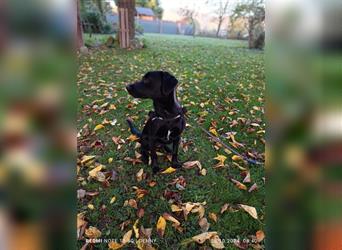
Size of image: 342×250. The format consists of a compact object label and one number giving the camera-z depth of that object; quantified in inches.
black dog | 50.9
